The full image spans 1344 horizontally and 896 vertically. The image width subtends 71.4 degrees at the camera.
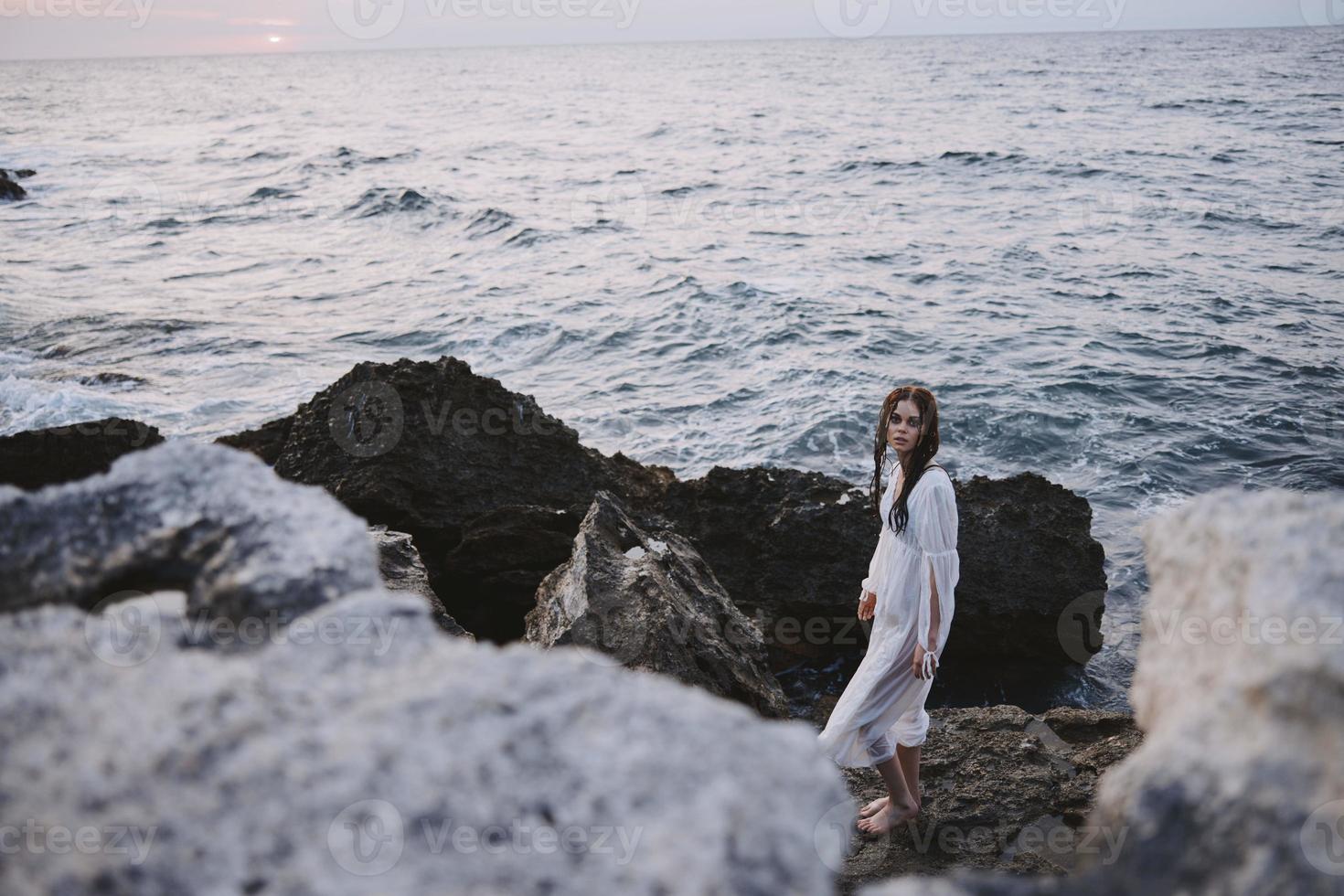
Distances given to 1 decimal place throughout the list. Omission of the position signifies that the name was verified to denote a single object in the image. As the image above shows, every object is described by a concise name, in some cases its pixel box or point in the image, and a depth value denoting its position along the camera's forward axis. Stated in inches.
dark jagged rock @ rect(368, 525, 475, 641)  192.2
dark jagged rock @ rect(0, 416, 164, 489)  253.3
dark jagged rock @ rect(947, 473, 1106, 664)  273.6
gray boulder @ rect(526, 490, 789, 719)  182.2
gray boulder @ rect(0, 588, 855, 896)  48.0
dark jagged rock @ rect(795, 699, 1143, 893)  178.7
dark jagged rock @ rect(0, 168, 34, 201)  1156.5
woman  184.7
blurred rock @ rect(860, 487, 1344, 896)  48.8
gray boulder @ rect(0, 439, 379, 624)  66.3
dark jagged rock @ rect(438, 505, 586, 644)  252.8
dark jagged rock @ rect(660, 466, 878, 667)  275.0
